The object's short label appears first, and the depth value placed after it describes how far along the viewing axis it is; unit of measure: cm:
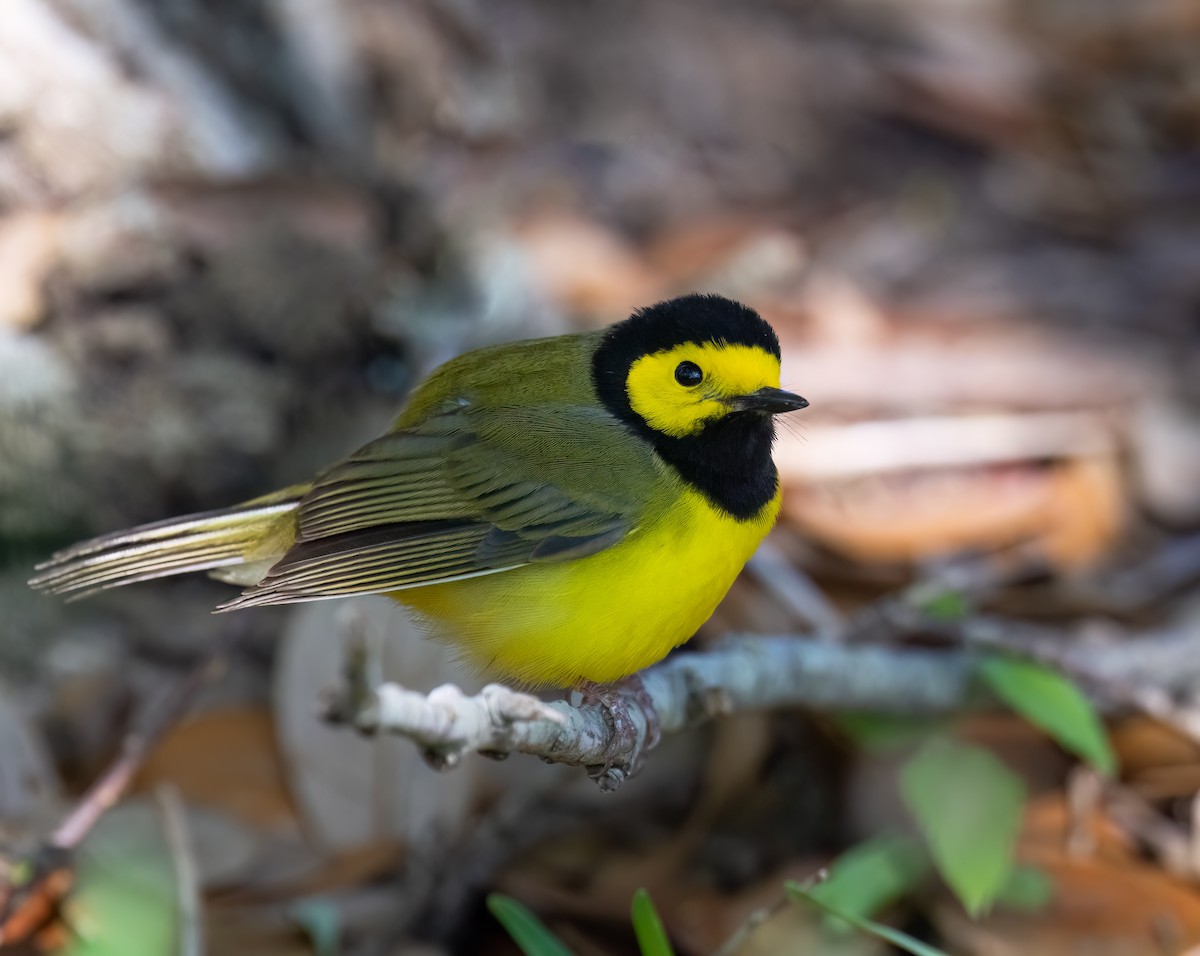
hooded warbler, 534
